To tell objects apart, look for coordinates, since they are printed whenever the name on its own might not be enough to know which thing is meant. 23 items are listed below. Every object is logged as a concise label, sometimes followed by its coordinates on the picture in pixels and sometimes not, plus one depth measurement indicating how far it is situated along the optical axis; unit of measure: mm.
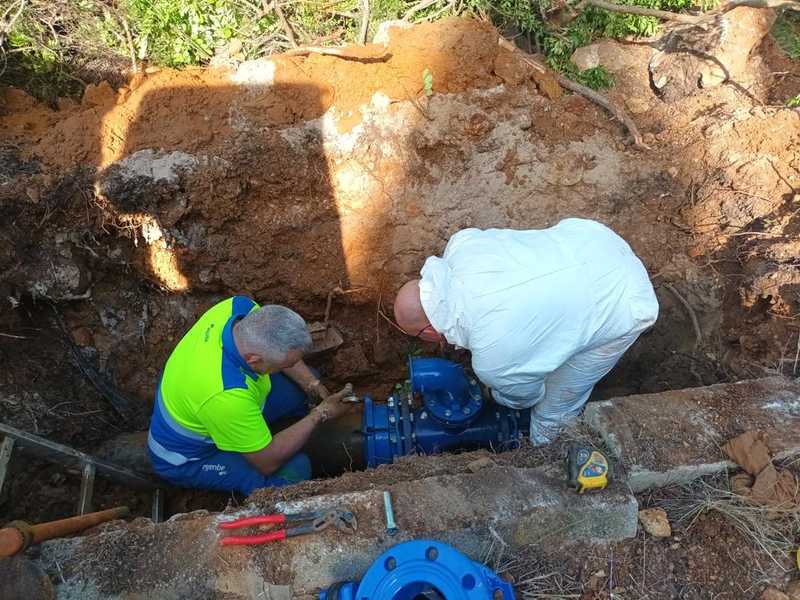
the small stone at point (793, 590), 1923
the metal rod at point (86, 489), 2848
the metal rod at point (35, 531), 1918
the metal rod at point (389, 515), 1984
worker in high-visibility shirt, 2535
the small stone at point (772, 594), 1912
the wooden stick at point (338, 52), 3615
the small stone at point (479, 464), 2232
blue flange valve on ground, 1577
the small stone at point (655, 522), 2084
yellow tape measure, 2049
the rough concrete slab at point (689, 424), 2193
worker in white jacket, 2232
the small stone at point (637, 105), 3856
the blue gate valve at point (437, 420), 2838
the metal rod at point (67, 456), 2768
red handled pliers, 1953
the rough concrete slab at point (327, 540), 1935
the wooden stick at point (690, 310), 3232
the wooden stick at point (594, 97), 3570
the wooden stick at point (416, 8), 3854
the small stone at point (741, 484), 2141
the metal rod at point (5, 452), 2587
